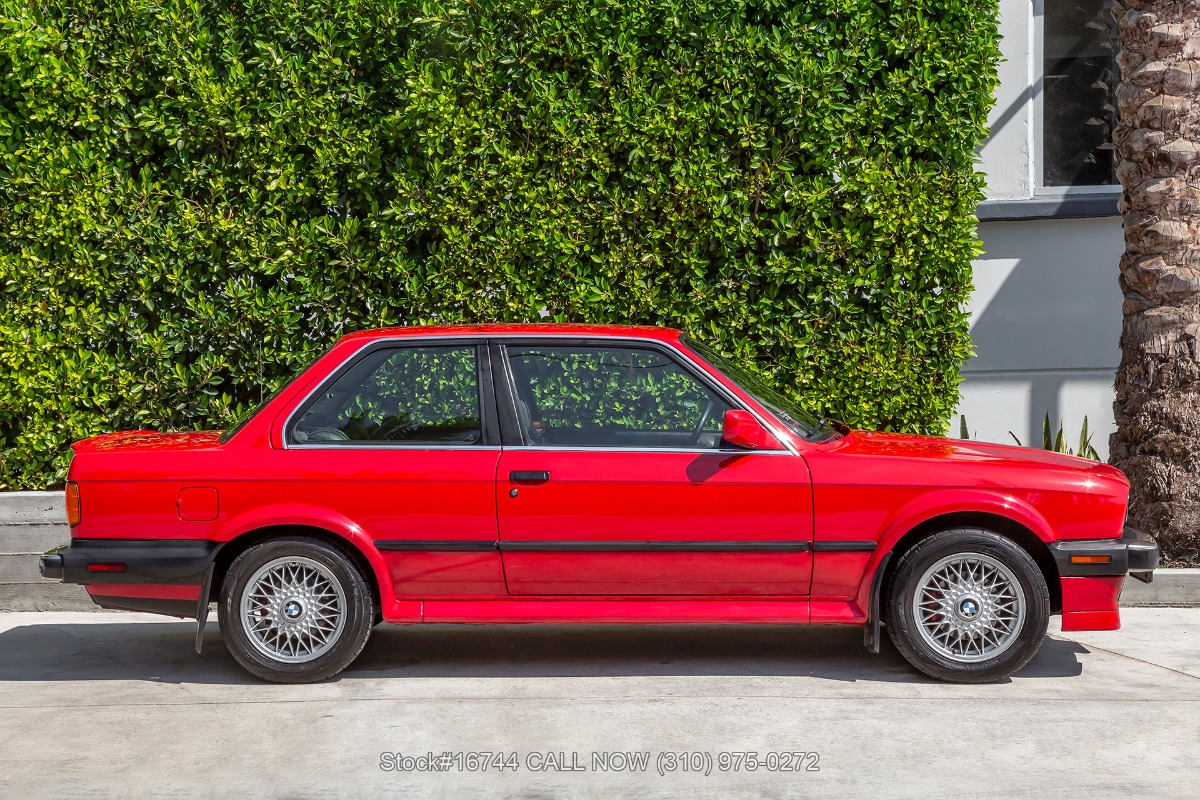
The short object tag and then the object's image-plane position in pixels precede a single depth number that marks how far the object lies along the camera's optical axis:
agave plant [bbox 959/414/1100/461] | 8.74
